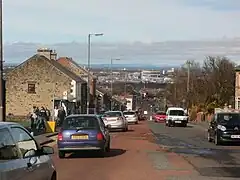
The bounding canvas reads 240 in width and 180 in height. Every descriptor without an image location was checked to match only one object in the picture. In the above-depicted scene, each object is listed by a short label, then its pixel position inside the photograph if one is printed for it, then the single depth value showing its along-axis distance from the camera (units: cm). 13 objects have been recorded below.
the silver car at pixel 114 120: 4100
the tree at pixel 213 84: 7769
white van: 5503
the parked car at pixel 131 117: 6177
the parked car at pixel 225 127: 2758
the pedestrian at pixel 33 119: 3588
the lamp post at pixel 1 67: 2230
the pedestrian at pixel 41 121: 3694
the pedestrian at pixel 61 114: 4681
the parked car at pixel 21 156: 780
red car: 7850
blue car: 2028
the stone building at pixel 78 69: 9644
